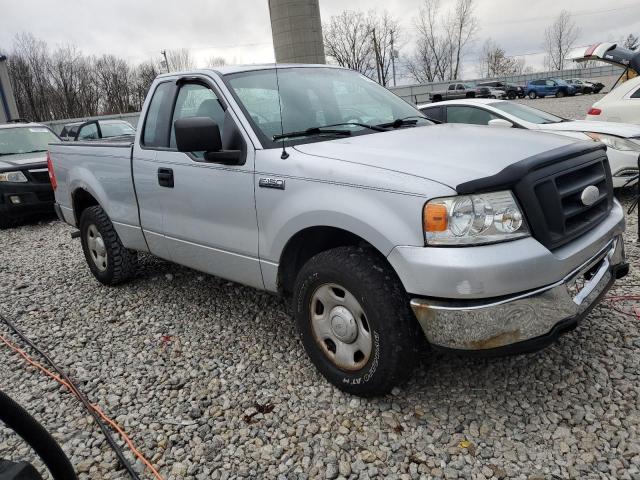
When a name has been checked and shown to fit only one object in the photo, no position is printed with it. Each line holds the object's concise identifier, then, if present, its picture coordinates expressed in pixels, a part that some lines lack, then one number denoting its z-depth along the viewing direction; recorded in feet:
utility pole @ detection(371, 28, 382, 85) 185.06
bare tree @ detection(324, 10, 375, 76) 184.14
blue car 119.34
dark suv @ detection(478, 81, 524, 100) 128.35
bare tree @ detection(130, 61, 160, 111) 166.20
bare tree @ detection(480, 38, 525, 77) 225.56
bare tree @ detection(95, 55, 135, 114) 164.35
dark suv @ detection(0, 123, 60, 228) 27.40
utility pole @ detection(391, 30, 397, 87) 200.64
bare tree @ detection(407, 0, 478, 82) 203.77
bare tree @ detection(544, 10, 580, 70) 231.50
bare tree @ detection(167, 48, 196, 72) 157.07
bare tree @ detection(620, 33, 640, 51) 225.97
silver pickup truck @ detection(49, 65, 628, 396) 7.55
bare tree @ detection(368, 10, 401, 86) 186.60
